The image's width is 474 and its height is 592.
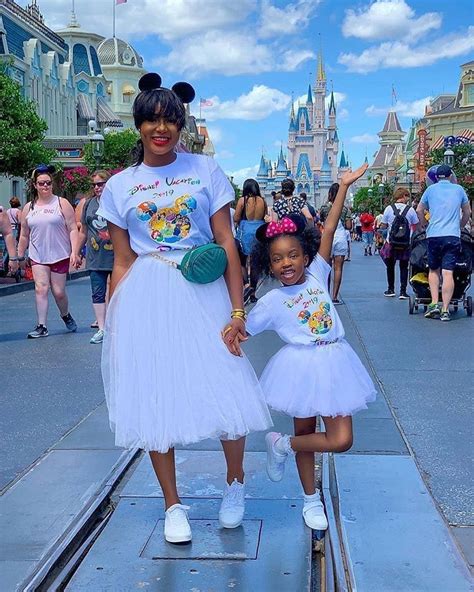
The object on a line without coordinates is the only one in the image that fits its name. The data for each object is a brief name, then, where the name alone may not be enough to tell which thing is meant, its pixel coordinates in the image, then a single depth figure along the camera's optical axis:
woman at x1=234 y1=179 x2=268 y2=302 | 11.90
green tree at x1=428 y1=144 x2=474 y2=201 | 42.00
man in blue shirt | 10.24
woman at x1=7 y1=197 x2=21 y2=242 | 17.58
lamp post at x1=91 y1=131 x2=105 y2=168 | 25.54
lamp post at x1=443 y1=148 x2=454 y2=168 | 30.96
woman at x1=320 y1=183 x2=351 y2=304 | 12.20
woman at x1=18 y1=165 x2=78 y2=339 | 9.34
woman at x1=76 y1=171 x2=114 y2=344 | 9.09
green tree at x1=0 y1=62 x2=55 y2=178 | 24.02
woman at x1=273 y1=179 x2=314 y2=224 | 11.34
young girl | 3.49
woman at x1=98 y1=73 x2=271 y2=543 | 3.36
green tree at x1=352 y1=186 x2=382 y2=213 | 81.69
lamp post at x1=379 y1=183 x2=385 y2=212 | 60.44
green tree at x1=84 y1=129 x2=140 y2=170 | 51.22
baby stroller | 10.83
